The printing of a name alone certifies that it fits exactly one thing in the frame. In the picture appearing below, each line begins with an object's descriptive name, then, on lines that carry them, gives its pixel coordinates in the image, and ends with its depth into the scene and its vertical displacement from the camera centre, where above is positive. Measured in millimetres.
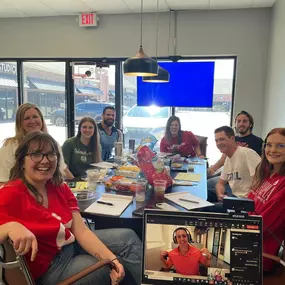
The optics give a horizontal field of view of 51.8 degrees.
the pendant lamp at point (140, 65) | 2482 +372
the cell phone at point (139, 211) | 1700 -600
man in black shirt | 3574 -324
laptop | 1017 -488
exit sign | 4759 +1427
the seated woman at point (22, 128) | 2137 -184
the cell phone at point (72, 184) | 2180 -578
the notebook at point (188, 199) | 1856 -593
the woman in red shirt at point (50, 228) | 1271 -535
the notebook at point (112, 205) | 1730 -602
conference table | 1691 -611
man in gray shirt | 3932 -341
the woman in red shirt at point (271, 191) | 1447 -430
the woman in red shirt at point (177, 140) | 4124 -420
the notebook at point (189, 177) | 2565 -593
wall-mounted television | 4766 +375
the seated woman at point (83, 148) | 3074 -433
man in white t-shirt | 2584 -466
